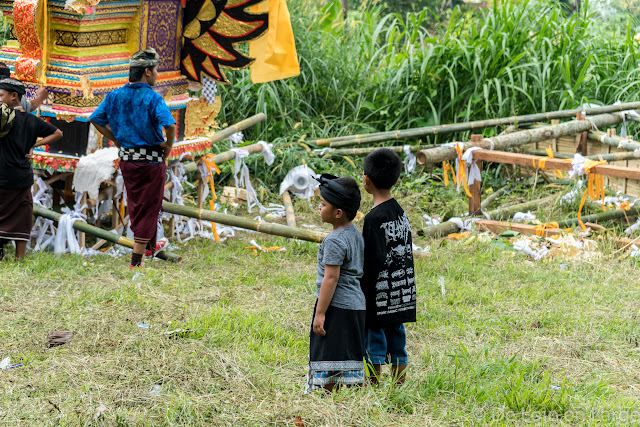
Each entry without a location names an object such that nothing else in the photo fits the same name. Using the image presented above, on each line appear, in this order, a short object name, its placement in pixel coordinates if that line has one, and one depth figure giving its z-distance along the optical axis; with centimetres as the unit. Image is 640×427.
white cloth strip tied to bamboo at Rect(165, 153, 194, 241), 1373
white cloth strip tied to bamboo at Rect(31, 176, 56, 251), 1270
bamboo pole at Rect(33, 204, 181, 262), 1205
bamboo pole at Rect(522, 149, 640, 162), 1432
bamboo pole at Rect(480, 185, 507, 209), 1629
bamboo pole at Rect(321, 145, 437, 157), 1756
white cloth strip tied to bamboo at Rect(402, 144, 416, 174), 1499
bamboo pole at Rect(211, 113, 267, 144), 1475
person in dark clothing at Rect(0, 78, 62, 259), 1119
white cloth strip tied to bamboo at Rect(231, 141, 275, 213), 1500
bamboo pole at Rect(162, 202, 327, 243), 1227
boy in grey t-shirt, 645
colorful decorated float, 1187
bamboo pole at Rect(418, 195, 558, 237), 1416
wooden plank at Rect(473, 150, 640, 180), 1274
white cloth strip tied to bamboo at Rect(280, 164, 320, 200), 1694
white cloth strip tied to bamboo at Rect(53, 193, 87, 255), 1227
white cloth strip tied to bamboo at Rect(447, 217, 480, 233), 1447
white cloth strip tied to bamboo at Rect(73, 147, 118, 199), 1205
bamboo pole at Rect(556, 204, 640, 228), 1405
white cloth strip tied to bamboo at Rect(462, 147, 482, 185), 1405
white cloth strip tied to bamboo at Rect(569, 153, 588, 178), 1284
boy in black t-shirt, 674
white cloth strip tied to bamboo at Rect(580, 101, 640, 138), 1673
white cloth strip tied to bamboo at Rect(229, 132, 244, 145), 1595
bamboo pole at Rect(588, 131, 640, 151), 1416
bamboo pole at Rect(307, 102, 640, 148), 1734
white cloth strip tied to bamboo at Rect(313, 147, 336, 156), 1805
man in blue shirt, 1109
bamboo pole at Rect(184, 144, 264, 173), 1440
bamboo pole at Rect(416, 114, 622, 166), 1383
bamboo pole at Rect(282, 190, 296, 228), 1484
